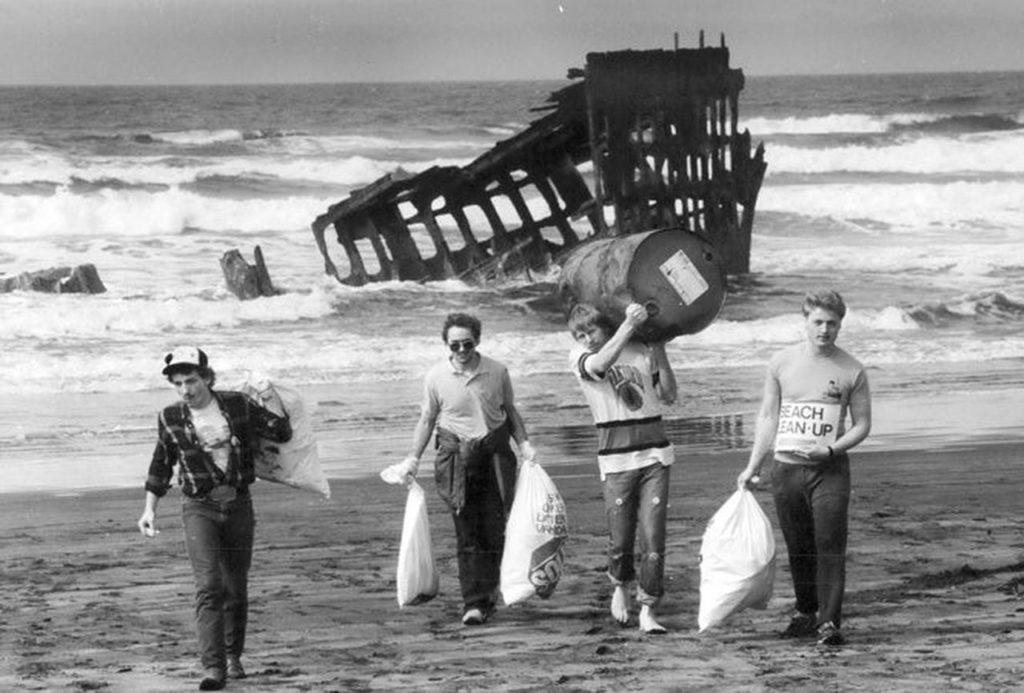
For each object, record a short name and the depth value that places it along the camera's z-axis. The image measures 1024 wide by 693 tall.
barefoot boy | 12.99
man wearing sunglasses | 13.73
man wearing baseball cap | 11.74
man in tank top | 12.31
